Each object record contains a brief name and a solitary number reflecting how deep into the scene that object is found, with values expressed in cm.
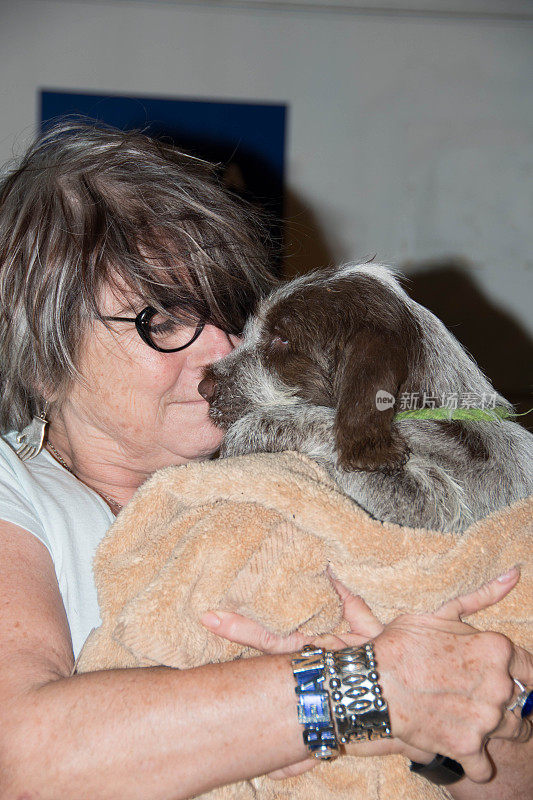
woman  108
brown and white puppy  142
